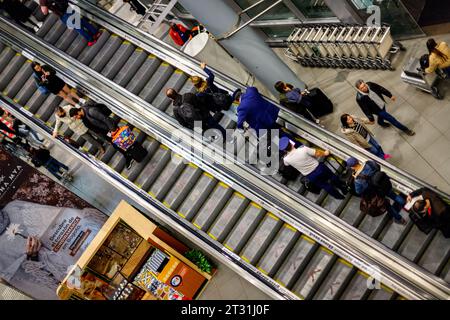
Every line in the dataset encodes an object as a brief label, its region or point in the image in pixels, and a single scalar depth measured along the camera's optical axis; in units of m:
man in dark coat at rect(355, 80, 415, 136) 12.95
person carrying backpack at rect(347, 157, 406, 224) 11.64
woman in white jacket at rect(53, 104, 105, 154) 14.14
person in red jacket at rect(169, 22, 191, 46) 18.98
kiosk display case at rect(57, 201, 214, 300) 15.39
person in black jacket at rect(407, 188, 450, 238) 11.04
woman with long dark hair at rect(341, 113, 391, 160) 12.85
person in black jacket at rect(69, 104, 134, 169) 14.18
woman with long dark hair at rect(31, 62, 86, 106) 14.75
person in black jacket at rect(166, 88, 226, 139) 13.05
